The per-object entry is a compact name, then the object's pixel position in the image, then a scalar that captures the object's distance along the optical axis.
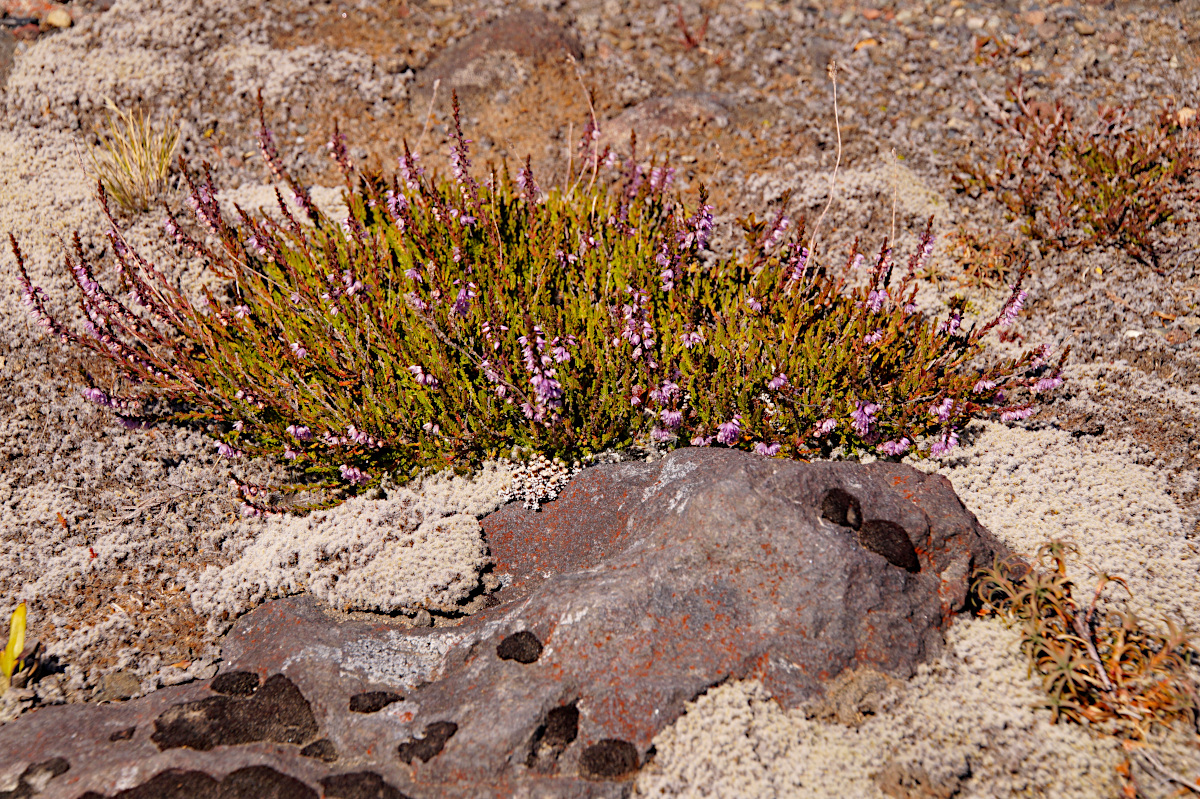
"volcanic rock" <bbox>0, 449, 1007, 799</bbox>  2.73
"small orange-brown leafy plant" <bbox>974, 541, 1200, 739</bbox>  2.80
